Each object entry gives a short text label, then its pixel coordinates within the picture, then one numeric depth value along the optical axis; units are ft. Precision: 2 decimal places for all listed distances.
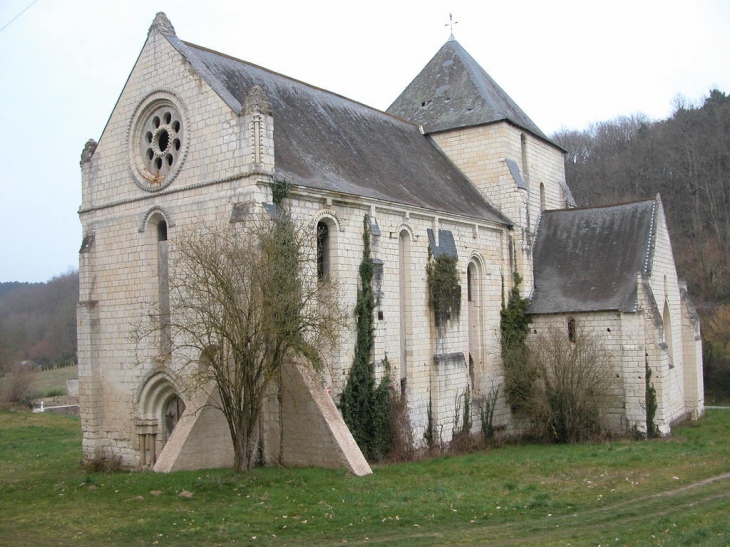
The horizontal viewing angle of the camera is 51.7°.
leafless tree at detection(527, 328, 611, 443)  74.95
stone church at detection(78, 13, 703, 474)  58.54
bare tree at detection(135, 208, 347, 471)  50.52
